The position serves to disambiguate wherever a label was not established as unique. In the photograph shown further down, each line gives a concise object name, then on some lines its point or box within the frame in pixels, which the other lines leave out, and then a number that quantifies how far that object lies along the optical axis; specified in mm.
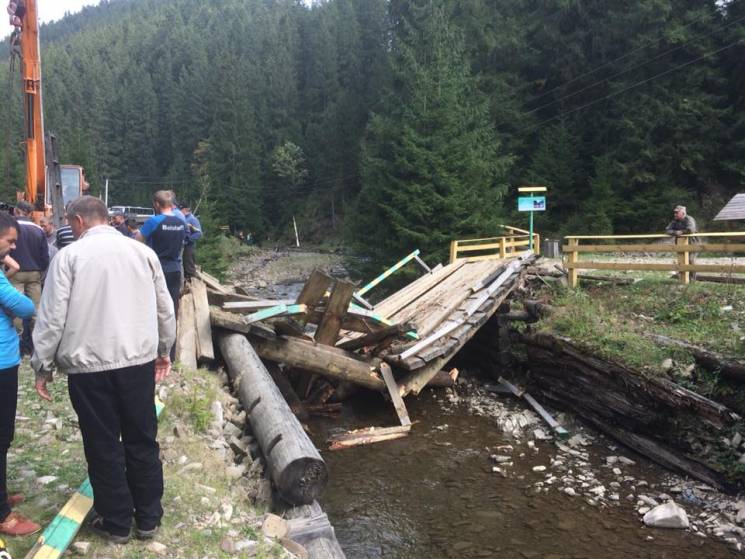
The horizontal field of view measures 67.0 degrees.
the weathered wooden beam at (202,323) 8938
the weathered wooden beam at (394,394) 10148
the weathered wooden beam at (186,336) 8211
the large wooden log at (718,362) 7879
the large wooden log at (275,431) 5555
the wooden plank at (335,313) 9609
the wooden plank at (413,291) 12961
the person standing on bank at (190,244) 9062
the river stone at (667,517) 6773
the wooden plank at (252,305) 9781
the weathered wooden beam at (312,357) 9742
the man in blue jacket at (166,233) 7562
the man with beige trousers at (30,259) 7891
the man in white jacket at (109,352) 3555
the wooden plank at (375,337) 10023
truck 13578
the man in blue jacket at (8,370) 3719
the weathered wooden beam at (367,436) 9430
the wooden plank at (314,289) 9336
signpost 15125
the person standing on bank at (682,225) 12429
